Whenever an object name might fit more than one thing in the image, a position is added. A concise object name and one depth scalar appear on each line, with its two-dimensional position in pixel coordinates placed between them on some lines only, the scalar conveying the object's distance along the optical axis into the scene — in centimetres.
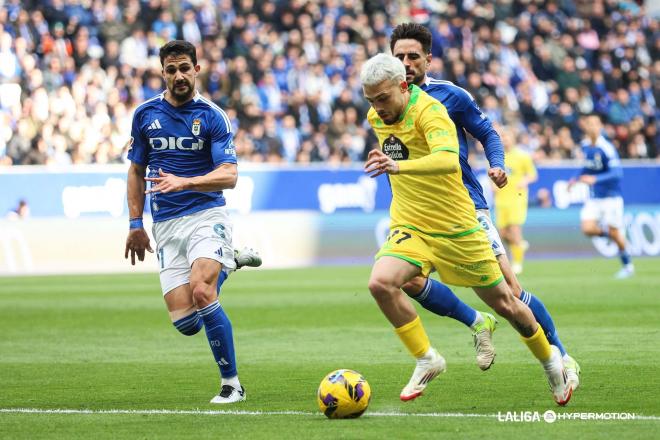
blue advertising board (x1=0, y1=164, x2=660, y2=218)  4331
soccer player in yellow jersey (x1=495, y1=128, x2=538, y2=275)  4138
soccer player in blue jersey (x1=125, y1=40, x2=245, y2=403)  1561
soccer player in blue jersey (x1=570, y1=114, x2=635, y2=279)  3887
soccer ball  1352
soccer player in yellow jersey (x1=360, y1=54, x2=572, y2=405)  1413
